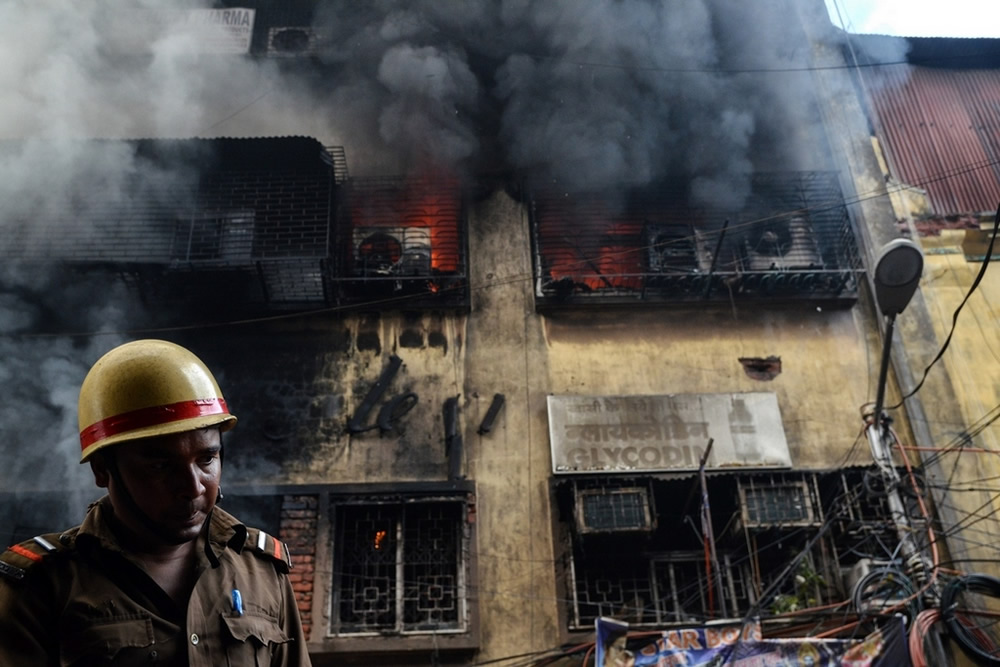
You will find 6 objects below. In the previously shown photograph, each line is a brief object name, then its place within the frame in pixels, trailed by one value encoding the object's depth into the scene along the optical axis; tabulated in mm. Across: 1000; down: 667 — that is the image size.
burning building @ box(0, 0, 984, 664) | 10133
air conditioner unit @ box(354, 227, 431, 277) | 12234
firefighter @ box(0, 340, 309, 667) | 2160
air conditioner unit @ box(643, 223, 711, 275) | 12406
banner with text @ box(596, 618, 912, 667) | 7762
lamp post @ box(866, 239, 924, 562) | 7512
